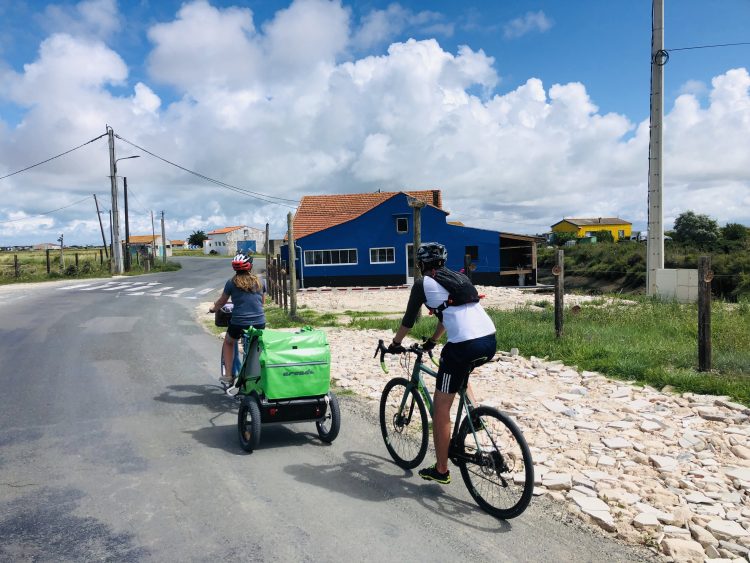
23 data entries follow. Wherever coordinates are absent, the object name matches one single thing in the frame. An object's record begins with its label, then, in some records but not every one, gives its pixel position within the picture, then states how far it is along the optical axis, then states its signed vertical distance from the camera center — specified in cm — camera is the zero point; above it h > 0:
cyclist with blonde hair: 646 -39
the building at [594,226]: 11862 +733
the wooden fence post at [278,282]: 1870 -56
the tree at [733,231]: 4281 +198
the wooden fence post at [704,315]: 732 -77
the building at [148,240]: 11456 +688
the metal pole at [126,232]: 4481 +307
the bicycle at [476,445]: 397 -146
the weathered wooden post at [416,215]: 1342 +117
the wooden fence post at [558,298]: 991 -69
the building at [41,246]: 16085 +733
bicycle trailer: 524 -115
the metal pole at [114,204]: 3945 +464
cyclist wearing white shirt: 405 -56
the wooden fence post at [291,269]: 1531 -12
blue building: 3341 +93
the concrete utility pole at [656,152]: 1873 +366
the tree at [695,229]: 4776 +268
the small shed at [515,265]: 3328 -28
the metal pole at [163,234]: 5966 +403
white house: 12306 +646
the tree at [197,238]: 13838 +732
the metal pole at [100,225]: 6258 +514
